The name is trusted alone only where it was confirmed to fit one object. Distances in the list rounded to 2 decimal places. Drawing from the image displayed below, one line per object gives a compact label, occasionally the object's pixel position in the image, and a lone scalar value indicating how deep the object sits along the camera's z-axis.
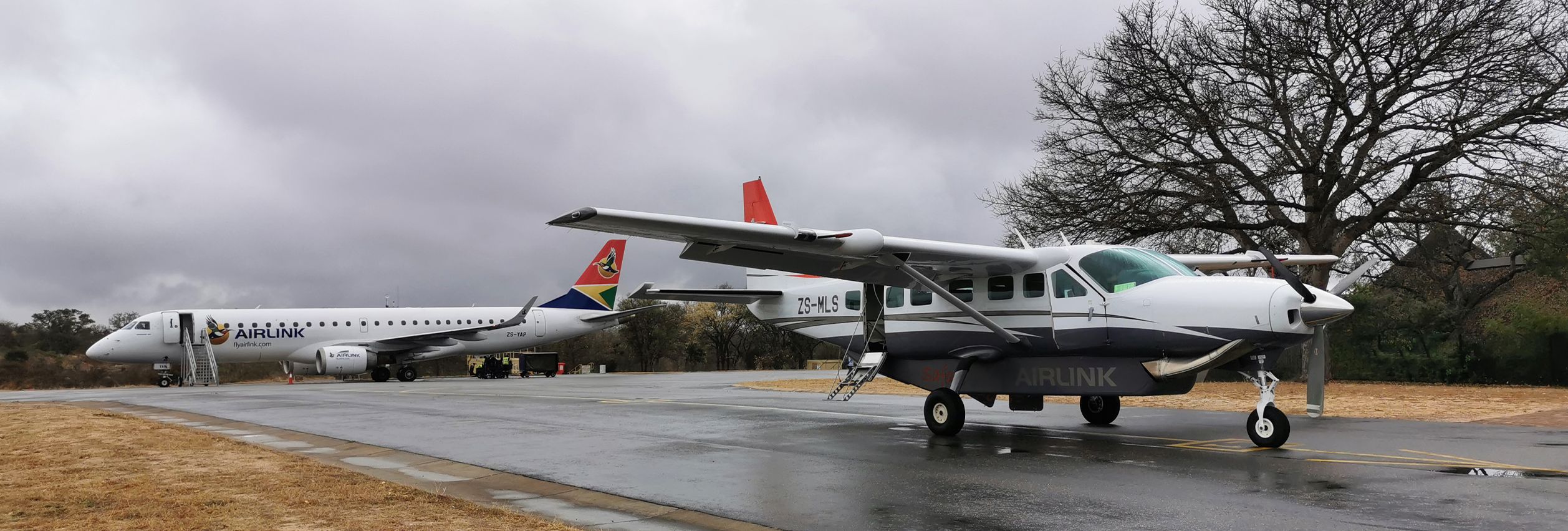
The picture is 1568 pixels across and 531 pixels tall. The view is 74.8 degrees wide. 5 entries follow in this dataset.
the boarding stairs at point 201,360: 37.57
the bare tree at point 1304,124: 23.08
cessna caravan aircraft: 10.68
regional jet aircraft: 37.88
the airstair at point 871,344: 13.96
